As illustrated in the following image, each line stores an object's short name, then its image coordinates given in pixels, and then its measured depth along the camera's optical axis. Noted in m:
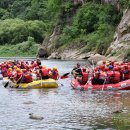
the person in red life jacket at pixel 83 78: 29.50
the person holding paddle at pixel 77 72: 31.08
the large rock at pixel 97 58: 54.33
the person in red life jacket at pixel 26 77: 30.66
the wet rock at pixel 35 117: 19.52
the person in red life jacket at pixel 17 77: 31.08
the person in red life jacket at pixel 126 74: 29.06
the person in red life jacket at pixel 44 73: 30.56
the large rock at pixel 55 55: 74.70
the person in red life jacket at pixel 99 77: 28.73
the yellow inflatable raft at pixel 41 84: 30.41
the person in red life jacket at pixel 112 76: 28.54
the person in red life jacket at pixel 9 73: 32.84
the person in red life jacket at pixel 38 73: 31.51
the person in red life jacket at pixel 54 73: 32.80
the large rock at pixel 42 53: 81.56
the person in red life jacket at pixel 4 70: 37.44
